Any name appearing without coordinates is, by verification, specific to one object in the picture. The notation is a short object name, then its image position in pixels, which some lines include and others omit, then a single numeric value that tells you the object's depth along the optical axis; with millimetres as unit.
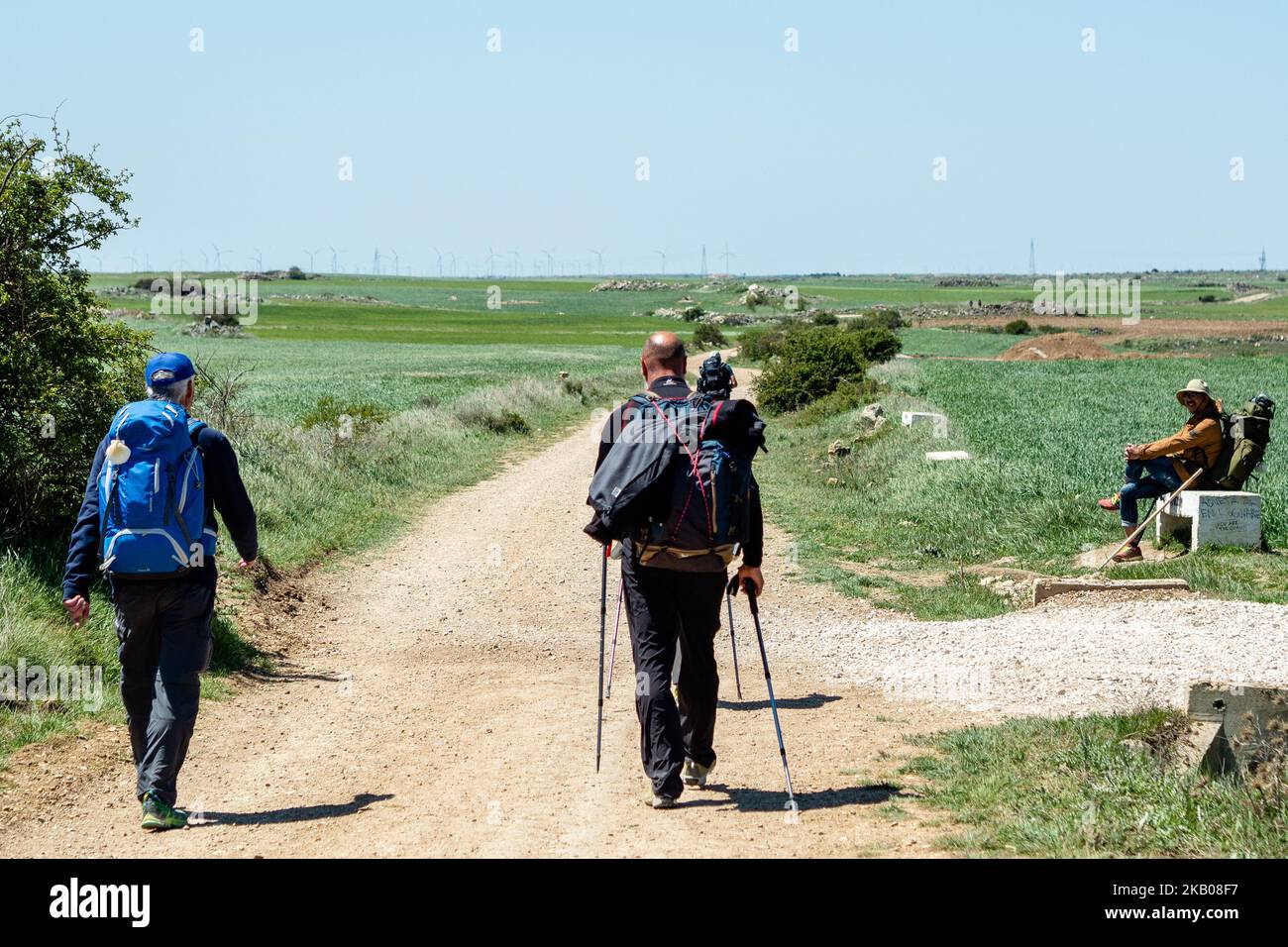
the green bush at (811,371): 35000
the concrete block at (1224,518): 12406
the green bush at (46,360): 9367
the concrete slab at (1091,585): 10656
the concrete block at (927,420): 23041
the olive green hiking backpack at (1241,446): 12688
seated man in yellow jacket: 12727
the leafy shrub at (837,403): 30469
